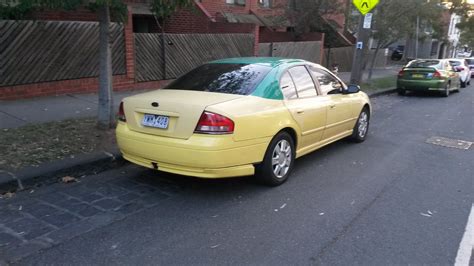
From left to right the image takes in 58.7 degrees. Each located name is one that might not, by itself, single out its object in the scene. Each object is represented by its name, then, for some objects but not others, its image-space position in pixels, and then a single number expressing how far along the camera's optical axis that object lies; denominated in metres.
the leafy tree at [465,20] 31.35
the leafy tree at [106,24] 5.71
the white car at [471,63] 27.58
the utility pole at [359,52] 14.32
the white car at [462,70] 19.92
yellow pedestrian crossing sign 13.40
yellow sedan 4.29
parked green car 15.02
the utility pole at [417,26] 20.41
